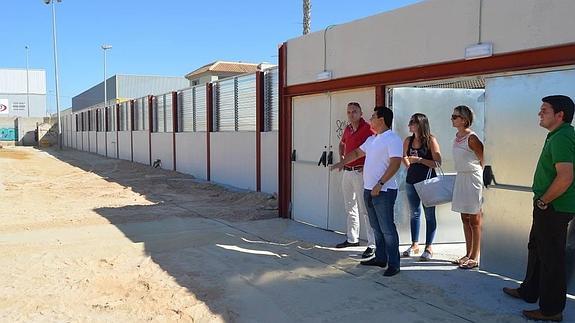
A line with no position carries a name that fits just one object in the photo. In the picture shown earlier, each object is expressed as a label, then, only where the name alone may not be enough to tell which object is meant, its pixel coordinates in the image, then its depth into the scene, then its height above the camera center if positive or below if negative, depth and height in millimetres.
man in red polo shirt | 6391 -670
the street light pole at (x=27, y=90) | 78000 +5847
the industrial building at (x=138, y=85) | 54562 +4688
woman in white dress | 5602 -575
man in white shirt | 5340 -516
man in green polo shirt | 3988 -590
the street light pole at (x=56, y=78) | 39769 +3946
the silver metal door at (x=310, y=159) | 7984 -506
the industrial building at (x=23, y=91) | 77375 +5646
